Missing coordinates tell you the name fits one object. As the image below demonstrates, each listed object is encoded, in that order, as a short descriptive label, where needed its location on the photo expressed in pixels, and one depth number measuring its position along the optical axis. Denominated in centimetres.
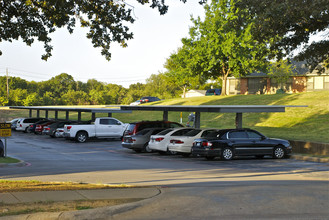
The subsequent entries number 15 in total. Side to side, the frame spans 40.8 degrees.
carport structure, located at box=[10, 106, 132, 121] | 3528
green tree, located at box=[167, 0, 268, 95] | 5769
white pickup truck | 3212
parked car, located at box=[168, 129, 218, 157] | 2161
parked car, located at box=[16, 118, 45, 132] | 4591
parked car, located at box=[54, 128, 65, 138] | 3497
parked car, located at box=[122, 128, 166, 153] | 2408
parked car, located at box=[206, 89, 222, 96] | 7912
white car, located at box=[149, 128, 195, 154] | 2259
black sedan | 1995
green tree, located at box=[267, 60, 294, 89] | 6116
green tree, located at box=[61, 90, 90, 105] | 10931
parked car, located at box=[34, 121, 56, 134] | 4107
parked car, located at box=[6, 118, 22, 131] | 4964
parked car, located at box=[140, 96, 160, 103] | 8006
